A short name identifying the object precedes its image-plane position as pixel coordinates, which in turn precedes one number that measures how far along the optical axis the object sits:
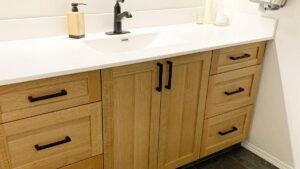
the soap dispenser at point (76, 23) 1.56
